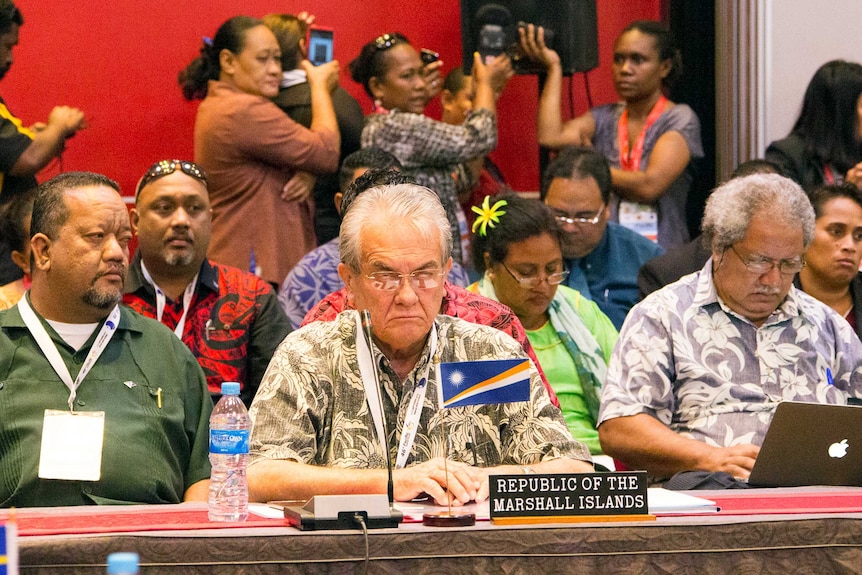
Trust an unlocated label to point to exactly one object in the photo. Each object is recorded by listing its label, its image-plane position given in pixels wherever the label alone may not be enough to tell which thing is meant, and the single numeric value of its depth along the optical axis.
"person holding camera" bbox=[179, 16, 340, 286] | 8.78
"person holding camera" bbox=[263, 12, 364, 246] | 9.25
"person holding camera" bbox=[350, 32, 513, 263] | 8.81
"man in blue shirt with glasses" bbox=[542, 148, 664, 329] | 8.46
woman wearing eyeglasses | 7.31
